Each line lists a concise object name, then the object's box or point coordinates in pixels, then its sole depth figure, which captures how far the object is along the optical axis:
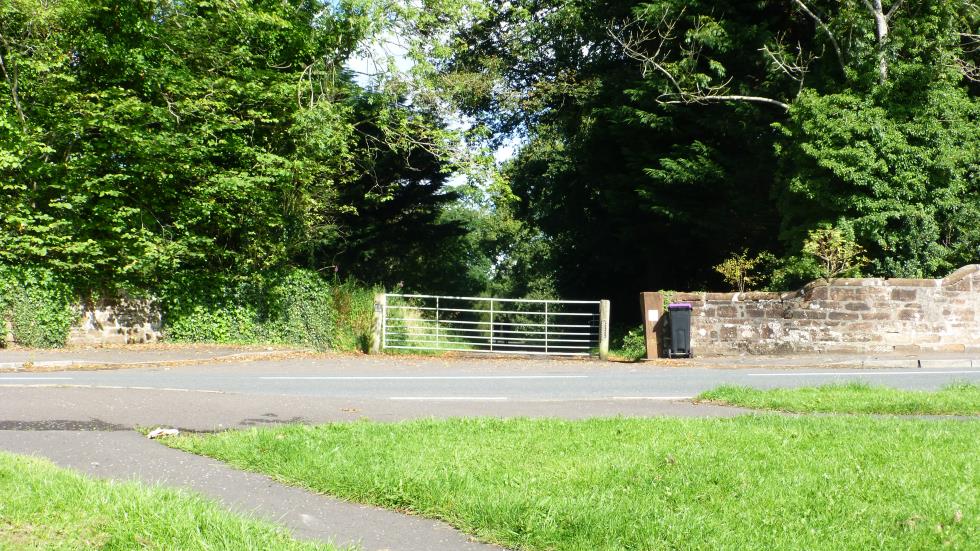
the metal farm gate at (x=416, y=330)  20.14
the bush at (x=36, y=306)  18.88
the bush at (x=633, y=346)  20.44
